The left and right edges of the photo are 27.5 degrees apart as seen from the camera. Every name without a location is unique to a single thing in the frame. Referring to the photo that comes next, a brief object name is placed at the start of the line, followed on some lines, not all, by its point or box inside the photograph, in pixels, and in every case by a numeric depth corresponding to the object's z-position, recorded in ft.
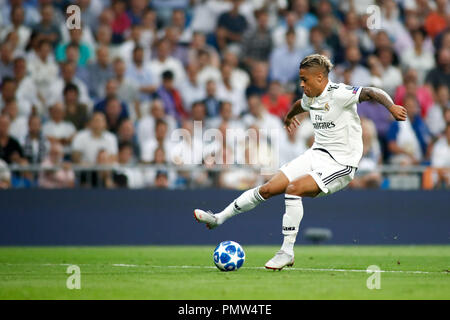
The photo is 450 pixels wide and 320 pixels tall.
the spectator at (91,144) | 54.75
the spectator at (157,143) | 55.06
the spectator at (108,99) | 56.85
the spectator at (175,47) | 62.44
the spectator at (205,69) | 61.21
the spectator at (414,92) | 61.21
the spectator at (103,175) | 53.36
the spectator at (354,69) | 61.71
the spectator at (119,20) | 64.08
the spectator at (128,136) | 55.67
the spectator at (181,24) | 63.87
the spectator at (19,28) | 60.59
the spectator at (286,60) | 63.21
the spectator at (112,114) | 56.54
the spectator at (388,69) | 63.46
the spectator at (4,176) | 52.06
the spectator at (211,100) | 58.34
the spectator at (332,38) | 64.34
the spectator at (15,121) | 54.08
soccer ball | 33.76
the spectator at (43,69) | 58.54
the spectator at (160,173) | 53.98
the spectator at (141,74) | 60.29
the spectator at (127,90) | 59.00
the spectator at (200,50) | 61.73
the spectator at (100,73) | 59.72
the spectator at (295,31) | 64.43
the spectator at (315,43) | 63.67
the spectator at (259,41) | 63.87
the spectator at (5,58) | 59.31
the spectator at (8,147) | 52.85
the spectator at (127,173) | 53.88
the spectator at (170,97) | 59.31
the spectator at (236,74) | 61.68
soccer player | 34.12
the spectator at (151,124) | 56.70
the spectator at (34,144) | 53.42
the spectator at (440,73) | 63.93
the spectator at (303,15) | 66.80
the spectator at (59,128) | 55.21
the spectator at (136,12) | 64.44
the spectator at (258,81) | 60.70
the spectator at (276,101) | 59.72
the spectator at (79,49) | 60.23
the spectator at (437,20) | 68.23
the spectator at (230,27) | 64.34
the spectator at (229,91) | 60.32
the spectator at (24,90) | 56.90
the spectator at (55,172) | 52.54
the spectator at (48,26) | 61.05
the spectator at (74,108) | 56.29
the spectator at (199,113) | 56.85
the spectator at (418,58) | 65.77
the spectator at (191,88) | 60.39
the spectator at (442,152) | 57.57
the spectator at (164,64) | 61.11
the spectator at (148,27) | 62.90
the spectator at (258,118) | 57.47
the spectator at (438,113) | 61.57
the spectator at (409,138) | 58.65
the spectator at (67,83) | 57.47
